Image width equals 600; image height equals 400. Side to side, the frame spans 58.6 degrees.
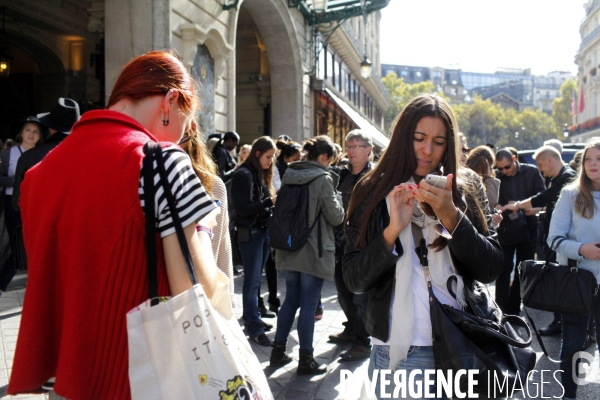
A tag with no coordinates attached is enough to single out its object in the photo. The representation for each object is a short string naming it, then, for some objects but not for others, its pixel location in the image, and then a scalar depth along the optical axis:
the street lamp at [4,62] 12.94
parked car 11.24
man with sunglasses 6.07
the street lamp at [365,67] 18.48
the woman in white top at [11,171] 5.69
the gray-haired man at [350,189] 5.36
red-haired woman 1.45
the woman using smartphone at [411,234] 2.14
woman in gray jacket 4.54
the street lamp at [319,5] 15.28
